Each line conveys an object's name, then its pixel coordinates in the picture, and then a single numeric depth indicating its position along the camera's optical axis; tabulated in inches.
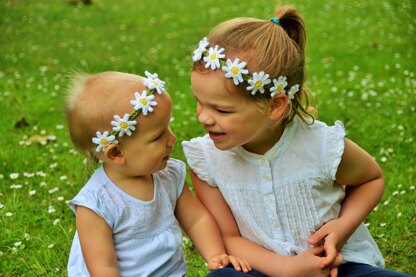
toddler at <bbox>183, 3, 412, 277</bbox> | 111.5
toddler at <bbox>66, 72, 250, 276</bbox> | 109.9
